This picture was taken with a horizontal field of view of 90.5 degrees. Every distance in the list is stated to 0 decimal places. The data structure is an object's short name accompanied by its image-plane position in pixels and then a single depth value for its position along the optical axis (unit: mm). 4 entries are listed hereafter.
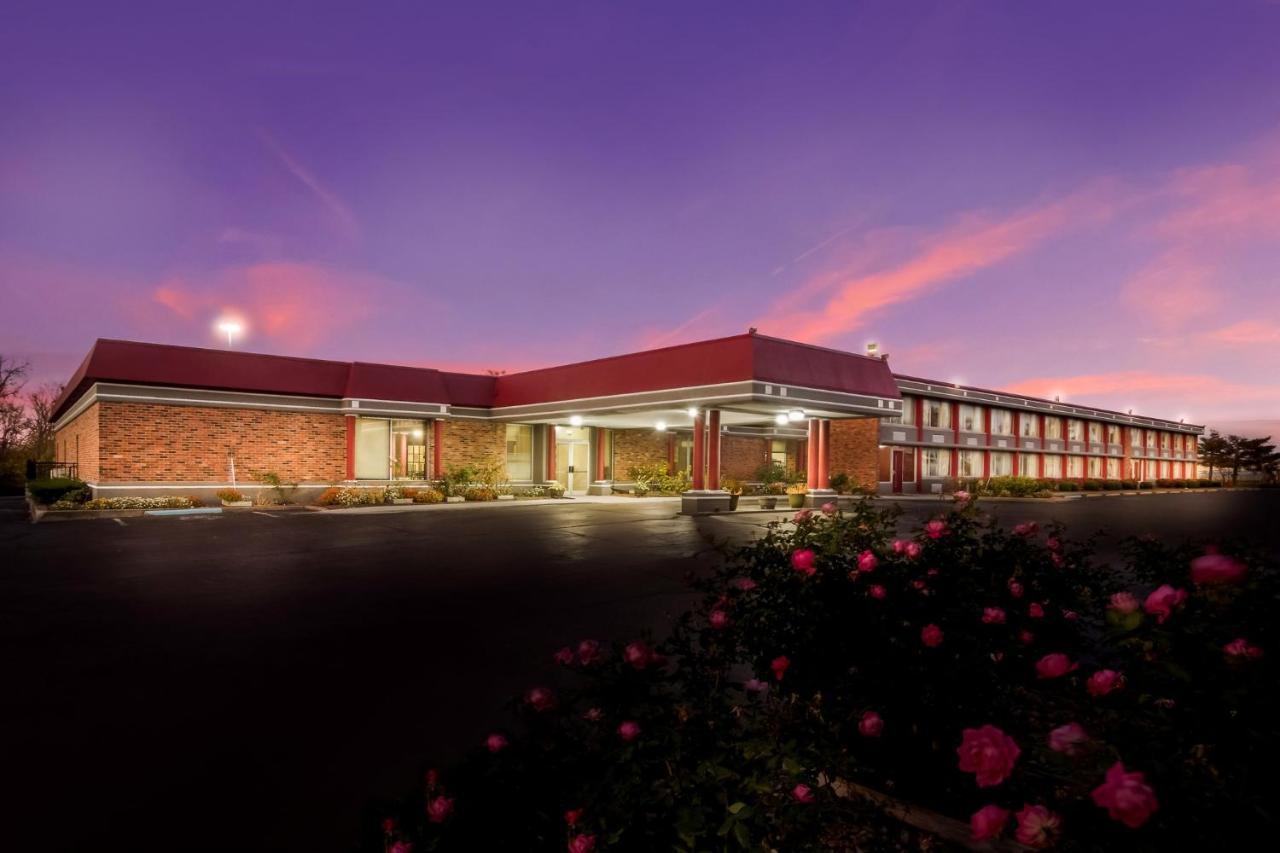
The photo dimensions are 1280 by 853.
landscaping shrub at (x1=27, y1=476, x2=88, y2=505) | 20734
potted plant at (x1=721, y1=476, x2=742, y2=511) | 23156
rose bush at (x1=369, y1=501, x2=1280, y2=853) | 1695
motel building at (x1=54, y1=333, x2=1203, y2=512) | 21375
